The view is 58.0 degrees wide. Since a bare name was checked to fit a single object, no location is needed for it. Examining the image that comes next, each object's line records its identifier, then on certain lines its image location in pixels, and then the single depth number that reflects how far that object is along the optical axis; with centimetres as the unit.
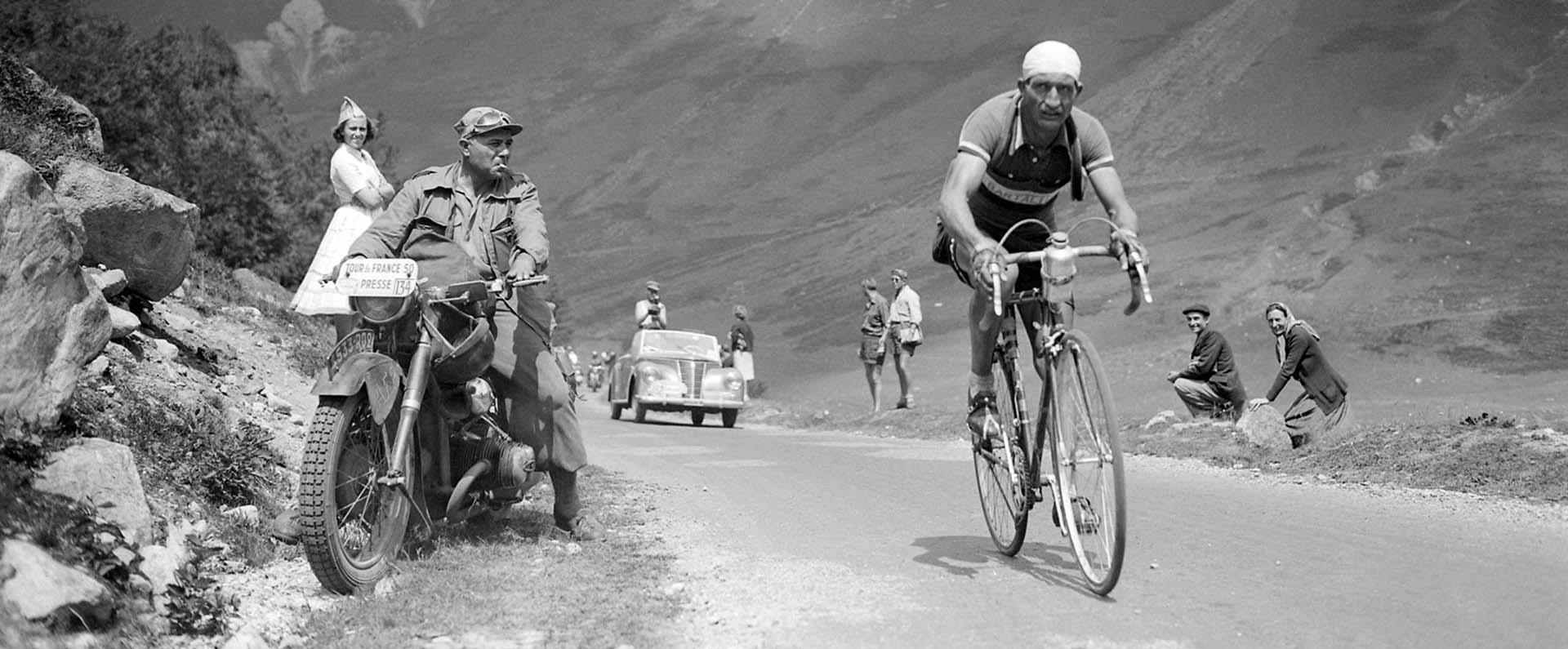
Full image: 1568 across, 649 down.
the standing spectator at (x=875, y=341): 2106
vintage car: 2223
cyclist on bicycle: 548
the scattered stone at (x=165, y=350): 873
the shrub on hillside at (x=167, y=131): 2034
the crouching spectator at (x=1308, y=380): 1235
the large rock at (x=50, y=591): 420
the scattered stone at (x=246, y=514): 649
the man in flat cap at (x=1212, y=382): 1391
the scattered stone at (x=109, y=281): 849
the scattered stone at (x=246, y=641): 444
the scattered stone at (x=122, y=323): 811
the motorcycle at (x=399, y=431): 516
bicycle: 514
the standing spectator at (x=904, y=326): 2027
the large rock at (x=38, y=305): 514
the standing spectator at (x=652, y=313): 2391
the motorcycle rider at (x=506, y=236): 647
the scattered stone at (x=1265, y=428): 1134
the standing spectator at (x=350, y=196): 871
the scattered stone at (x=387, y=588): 535
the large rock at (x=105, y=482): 505
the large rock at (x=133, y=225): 840
